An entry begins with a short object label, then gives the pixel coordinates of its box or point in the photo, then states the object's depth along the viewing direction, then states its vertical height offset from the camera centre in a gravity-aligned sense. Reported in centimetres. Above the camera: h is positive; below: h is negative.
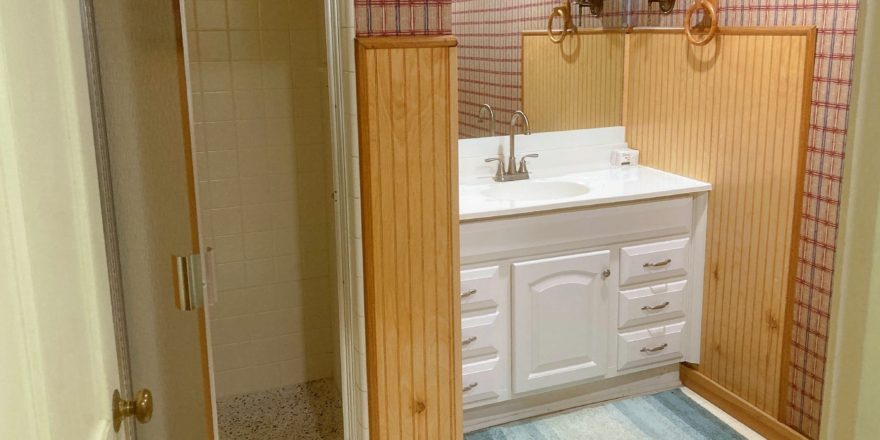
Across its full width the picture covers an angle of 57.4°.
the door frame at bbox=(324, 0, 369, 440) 204 -45
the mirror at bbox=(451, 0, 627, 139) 317 -6
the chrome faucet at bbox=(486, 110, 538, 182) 321 -47
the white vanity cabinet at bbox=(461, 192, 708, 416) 283 -89
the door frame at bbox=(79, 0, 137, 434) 116 -21
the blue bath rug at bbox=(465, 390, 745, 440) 296 -139
